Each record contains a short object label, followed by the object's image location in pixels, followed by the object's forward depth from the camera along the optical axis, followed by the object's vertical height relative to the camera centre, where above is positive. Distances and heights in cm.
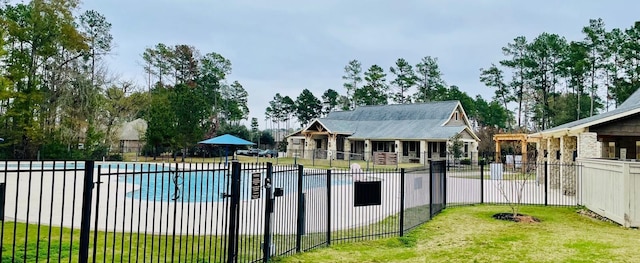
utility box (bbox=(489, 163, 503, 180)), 1415 -73
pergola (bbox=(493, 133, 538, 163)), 2548 +75
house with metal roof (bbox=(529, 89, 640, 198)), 1416 +39
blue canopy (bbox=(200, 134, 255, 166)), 2761 +25
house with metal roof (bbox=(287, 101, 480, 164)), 3462 +131
